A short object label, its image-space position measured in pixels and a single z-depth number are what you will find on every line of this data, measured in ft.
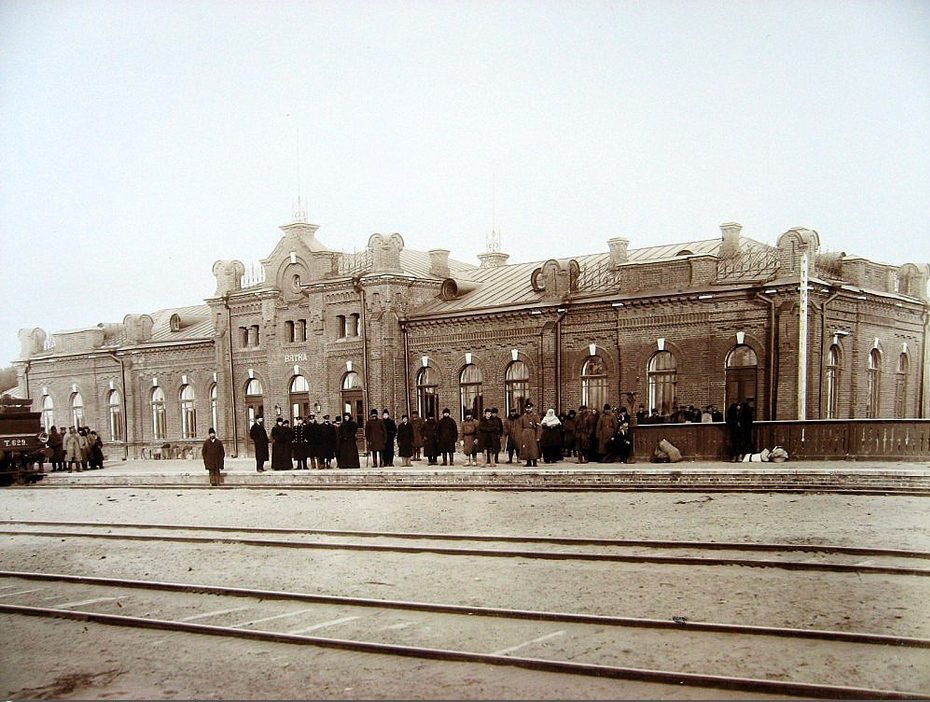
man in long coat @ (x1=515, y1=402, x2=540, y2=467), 65.21
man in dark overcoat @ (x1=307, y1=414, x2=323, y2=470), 73.51
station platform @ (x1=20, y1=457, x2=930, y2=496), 49.19
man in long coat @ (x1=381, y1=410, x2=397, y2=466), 72.28
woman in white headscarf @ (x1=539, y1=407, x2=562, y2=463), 68.49
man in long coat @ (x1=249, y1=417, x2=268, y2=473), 76.79
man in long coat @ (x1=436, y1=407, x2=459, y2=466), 71.20
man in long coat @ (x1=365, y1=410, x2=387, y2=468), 71.26
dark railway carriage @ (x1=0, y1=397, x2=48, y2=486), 85.81
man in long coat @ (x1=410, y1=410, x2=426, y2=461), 78.98
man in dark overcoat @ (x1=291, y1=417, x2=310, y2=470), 74.95
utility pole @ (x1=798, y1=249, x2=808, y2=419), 64.19
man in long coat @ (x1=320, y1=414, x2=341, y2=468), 73.56
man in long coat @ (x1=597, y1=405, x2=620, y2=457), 65.46
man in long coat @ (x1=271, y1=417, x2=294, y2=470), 75.56
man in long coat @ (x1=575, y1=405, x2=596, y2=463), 67.41
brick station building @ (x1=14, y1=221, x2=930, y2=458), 69.36
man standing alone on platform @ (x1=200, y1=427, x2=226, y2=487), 70.85
